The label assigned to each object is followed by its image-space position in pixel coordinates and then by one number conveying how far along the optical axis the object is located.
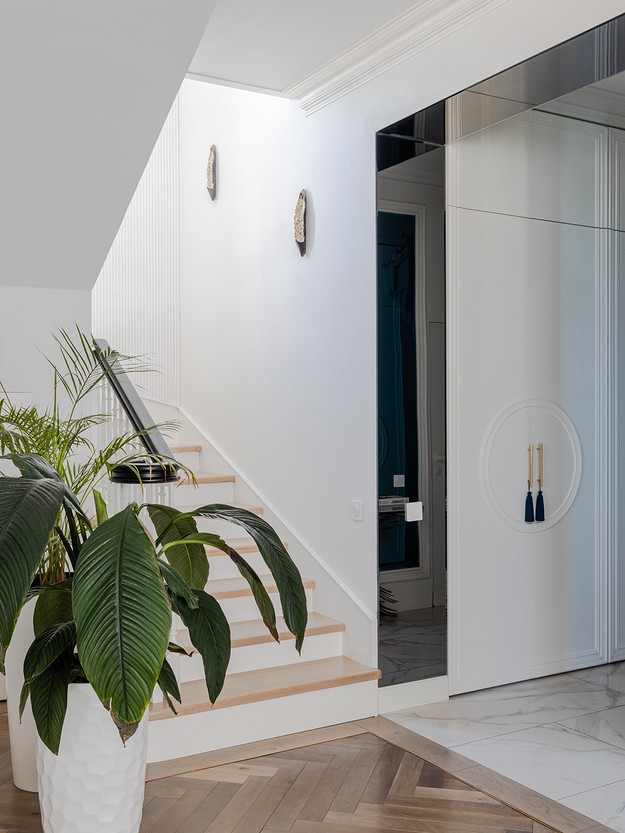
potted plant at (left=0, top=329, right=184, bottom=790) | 2.67
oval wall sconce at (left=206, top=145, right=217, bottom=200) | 5.39
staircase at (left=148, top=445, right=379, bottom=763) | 3.34
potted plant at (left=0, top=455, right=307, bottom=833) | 1.79
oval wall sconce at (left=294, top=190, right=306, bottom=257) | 4.40
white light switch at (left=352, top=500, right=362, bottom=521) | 3.99
